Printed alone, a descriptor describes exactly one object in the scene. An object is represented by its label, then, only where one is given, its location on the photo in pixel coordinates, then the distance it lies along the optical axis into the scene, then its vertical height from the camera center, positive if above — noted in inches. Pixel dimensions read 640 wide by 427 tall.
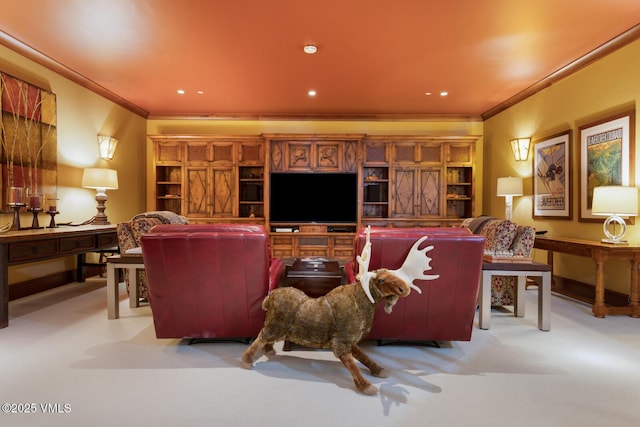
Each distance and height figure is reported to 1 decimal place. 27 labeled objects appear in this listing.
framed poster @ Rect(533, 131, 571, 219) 167.3 +18.0
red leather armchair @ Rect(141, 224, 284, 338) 82.1 -17.4
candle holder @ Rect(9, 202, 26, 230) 127.9 -3.7
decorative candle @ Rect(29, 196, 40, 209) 139.6 +2.3
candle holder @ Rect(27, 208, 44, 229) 140.6 -4.8
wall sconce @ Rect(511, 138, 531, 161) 197.9 +37.4
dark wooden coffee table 96.1 -20.8
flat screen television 236.2 +9.0
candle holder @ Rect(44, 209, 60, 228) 150.3 -3.3
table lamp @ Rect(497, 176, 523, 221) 192.2 +13.6
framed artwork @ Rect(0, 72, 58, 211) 138.4 +29.6
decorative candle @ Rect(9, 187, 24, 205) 125.0 +4.3
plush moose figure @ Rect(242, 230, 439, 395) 71.5 -22.5
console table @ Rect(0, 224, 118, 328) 107.8 -13.7
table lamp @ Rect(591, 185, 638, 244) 120.2 +2.7
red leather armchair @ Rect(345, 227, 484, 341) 80.9 -18.5
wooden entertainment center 233.8 +28.7
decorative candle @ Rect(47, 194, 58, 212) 160.2 +3.6
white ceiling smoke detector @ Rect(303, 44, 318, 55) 141.4 +68.0
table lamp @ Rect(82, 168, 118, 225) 173.9 +13.2
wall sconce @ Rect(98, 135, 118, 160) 198.0 +36.7
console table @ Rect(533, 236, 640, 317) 121.0 -19.2
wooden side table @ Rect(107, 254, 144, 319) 114.5 -22.3
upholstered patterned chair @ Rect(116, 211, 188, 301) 131.3 -10.4
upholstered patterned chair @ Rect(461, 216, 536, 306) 122.4 -12.8
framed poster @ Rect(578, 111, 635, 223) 133.3 +23.6
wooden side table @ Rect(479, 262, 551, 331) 105.0 -22.8
